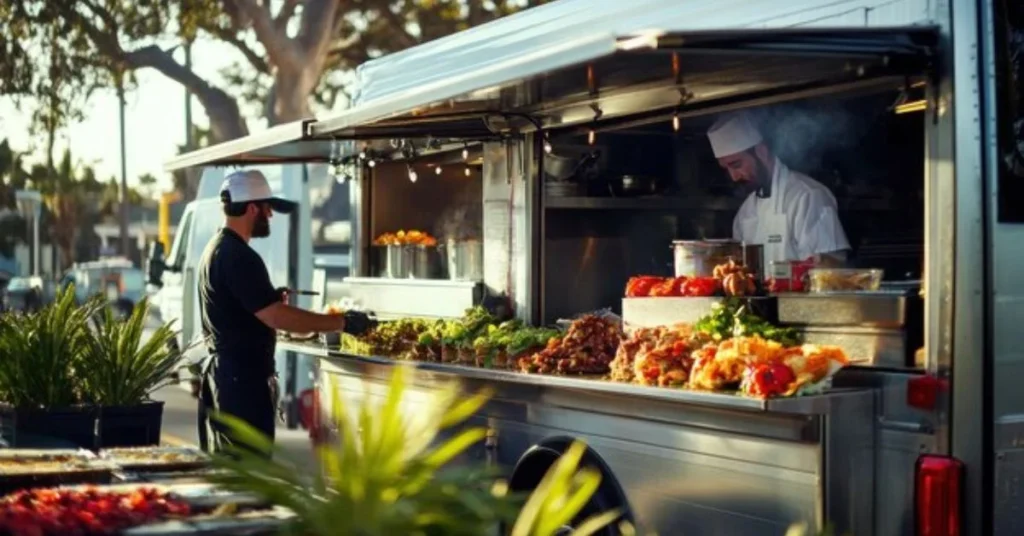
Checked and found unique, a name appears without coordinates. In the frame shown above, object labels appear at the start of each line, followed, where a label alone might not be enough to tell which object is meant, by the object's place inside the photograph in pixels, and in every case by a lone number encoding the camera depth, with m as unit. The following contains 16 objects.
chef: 7.45
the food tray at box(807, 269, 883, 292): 6.08
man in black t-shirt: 8.14
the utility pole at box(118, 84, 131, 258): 46.12
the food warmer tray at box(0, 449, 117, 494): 5.86
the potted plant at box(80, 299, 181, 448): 8.71
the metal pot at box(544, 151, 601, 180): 8.38
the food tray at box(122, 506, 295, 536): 4.49
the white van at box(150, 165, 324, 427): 15.66
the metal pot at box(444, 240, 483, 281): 8.95
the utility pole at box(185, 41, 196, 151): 33.92
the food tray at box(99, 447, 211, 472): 6.11
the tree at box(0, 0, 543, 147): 20.44
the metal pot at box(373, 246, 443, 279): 9.60
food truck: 5.21
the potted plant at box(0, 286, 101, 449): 8.66
